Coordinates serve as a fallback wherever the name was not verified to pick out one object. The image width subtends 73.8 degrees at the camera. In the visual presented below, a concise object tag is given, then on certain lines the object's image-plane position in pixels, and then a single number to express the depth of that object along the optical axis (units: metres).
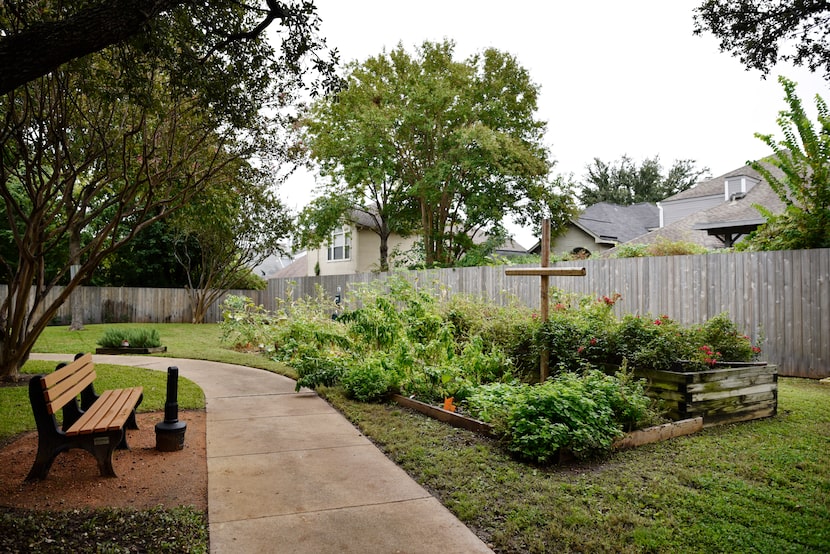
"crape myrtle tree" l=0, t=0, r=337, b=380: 5.60
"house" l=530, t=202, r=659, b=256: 27.38
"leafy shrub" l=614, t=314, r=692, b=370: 5.80
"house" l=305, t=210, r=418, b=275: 28.56
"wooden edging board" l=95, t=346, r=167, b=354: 12.20
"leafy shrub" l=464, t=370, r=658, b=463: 4.41
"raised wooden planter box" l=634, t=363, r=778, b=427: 5.45
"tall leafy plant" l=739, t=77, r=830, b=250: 9.38
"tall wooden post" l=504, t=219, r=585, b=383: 6.48
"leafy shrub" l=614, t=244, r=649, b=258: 13.14
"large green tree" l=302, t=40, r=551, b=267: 21.16
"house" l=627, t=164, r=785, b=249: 15.95
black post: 4.87
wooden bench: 3.81
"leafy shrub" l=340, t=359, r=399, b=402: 6.98
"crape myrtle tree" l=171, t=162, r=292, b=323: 21.03
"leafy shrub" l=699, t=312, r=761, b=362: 6.68
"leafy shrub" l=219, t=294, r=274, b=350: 12.96
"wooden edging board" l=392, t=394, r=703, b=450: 4.88
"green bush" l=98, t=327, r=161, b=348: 12.38
